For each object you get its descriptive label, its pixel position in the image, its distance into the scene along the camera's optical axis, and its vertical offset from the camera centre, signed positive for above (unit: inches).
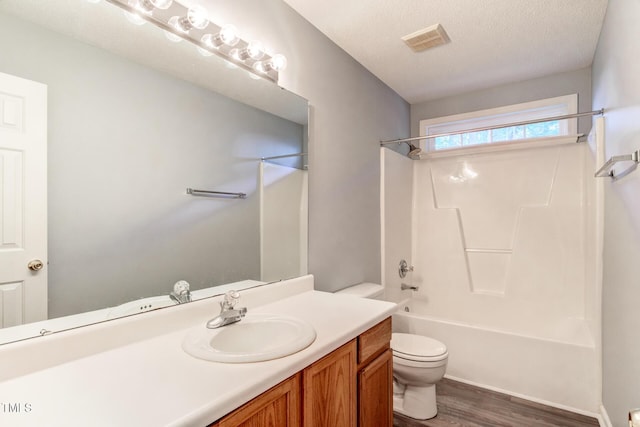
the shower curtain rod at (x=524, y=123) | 80.7 +25.0
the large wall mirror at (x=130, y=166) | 37.0 +6.9
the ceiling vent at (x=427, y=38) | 80.2 +45.5
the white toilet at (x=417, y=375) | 76.1 -38.9
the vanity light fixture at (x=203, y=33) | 46.9 +30.1
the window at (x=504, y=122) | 105.9 +33.2
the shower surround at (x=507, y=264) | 85.3 -17.5
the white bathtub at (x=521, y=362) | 80.0 -40.0
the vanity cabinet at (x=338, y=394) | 33.6 -23.4
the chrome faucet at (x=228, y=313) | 47.0 -15.1
